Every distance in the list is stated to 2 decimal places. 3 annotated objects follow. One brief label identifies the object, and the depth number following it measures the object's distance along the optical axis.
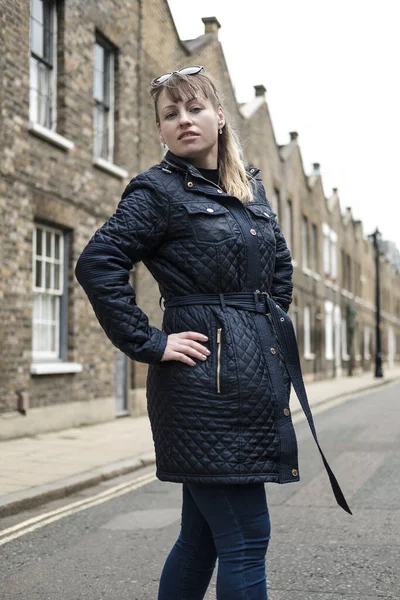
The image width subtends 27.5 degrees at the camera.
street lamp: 33.57
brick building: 11.28
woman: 2.54
